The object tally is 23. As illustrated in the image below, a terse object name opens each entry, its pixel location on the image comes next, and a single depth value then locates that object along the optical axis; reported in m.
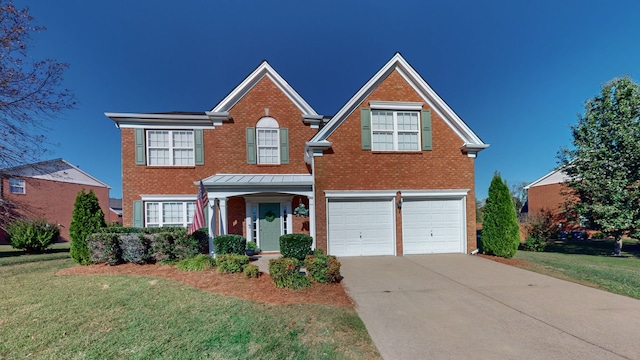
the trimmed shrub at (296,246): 8.01
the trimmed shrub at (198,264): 7.49
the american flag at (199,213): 8.49
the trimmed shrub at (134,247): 8.20
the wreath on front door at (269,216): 11.11
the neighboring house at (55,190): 19.75
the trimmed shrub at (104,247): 8.17
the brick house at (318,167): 9.88
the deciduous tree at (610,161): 11.09
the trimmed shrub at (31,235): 12.07
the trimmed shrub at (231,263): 7.12
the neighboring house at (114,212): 30.27
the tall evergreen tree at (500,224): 9.28
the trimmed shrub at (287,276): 6.02
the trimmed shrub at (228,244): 8.75
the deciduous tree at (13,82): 8.75
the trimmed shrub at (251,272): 6.68
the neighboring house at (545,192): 23.38
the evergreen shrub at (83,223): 8.53
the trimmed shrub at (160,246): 8.27
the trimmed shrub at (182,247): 8.38
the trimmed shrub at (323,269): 6.31
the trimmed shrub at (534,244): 13.10
